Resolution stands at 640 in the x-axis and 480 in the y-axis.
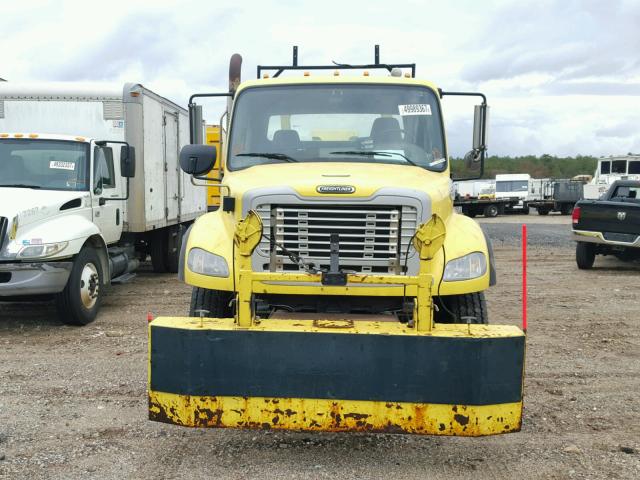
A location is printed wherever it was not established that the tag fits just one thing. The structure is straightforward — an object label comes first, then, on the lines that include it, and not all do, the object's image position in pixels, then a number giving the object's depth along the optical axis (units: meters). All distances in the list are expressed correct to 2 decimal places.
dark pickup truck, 13.58
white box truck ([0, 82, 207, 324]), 7.58
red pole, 4.40
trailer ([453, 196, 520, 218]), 39.19
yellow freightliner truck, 3.75
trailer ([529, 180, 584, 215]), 40.34
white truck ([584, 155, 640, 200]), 32.44
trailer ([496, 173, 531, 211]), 41.06
